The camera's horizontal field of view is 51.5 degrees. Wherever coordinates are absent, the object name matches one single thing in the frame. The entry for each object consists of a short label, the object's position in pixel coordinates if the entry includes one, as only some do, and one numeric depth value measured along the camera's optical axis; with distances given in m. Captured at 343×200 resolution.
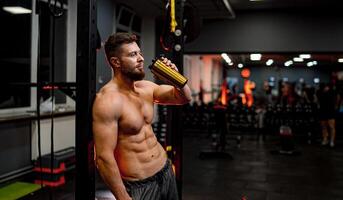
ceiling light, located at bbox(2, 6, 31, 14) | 4.43
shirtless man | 1.54
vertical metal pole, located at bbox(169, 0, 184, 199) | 2.48
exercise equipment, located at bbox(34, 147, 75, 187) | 4.41
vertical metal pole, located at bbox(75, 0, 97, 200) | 1.54
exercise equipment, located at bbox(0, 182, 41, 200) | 3.73
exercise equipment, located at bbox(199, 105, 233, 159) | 6.49
